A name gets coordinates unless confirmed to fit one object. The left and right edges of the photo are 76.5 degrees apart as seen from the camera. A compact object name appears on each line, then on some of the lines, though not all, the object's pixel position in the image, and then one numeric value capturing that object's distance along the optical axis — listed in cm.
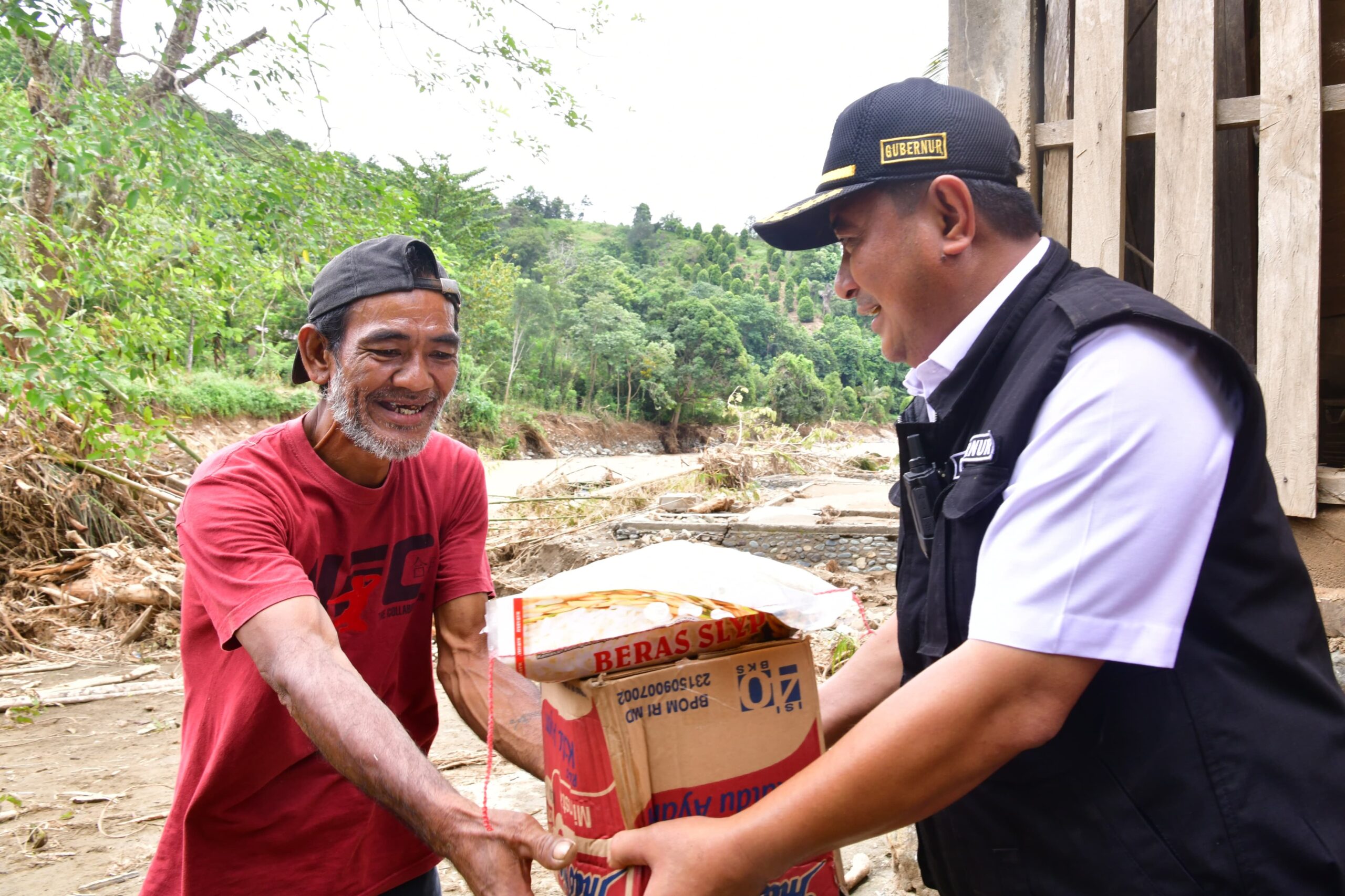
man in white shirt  109
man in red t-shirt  154
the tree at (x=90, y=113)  544
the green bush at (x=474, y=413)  3061
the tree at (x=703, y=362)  4450
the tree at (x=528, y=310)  4056
